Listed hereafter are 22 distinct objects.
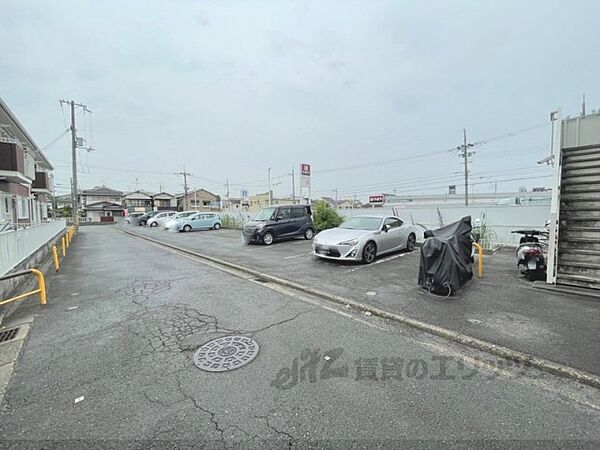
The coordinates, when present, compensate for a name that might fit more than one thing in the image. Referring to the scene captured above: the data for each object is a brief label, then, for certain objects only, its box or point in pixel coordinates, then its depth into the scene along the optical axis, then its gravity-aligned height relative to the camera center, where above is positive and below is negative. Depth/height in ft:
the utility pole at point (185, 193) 179.07 +11.68
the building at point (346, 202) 209.96 +6.17
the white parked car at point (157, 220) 94.08 -2.81
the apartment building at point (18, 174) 43.73 +7.16
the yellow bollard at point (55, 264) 26.30 -4.78
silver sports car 25.40 -2.78
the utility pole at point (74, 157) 85.10 +16.82
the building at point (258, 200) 215.65 +8.48
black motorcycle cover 16.60 -3.39
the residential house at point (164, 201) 200.44 +7.37
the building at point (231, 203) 206.96 +6.40
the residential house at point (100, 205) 172.97 +4.36
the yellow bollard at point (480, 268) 20.93 -4.46
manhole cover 9.68 -5.19
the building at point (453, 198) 131.09 +5.80
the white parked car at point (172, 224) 72.35 -3.18
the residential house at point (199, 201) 192.56 +7.11
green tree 49.44 -1.39
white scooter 19.25 -3.39
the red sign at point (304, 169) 51.01 +7.30
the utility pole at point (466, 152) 103.81 +20.47
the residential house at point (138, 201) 192.26 +7.31
